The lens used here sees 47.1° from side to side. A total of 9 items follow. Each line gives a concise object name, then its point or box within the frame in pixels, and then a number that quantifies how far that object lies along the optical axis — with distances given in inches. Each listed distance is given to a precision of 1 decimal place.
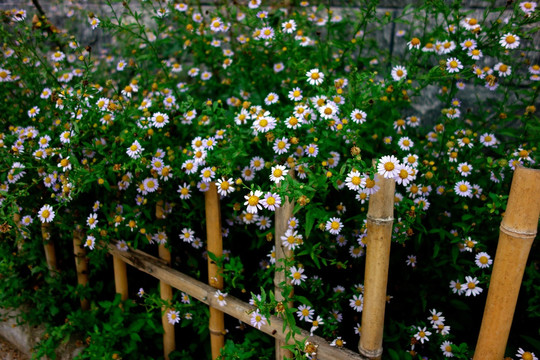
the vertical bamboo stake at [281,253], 29.4
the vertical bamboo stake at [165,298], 35.0
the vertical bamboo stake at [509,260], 23.7
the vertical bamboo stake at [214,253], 32.2
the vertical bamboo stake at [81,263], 39.4
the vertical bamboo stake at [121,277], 38.1
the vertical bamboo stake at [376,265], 26.2
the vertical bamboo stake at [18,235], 36.3
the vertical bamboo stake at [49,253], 39.9
